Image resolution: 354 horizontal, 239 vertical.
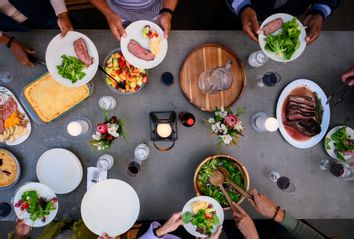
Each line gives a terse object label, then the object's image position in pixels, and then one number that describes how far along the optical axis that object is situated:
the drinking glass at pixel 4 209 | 1.54
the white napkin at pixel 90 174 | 1.61
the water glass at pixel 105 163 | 1.53
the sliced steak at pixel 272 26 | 1.55
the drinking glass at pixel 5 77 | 1.62
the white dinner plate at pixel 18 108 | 1.60
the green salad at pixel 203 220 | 1.47
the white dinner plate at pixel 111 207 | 1.52
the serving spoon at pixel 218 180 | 1.56
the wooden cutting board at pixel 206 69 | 1.66
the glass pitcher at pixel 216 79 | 1.61
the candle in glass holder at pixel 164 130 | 1.52
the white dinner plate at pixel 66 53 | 1.53
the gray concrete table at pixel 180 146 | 1.64
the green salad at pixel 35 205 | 1.46
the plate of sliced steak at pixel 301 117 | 1.68
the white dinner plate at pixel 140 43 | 1.54
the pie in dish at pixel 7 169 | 1.58
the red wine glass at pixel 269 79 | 1.66
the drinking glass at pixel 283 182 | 1.64
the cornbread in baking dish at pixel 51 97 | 1.59
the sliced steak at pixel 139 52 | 1.55
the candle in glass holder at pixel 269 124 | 1.51
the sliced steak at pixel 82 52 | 1.53
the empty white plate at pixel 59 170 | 1.59
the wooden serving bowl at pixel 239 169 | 1.53
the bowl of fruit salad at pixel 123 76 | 1.61
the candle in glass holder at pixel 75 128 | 1.46
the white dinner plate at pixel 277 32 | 1.54
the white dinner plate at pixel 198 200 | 1.48
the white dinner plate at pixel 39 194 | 1.48
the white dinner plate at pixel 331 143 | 1.69
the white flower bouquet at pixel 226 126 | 1.47
